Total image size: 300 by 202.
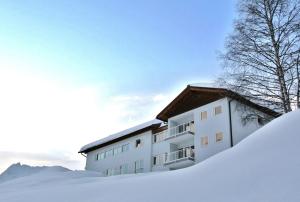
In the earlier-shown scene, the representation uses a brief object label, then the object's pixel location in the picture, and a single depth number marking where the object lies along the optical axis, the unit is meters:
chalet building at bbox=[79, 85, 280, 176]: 18.45
